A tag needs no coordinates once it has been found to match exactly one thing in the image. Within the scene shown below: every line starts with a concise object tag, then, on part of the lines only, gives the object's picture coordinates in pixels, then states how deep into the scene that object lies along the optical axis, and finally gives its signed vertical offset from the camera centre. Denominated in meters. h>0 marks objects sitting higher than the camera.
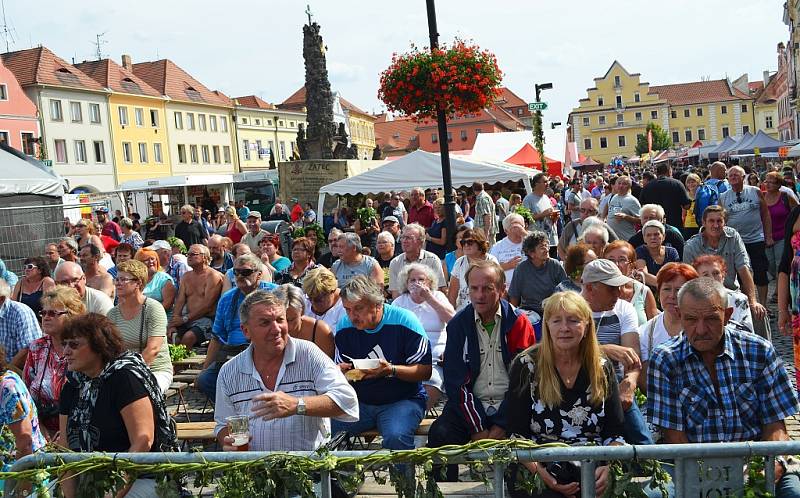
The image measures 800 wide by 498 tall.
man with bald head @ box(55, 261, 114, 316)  7.36 -0.56
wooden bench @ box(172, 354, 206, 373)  8.30 -1.53
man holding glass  4.20 -0.93
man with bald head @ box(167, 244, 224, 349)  9.05 -0.93
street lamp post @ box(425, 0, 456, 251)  11.09 +0.23
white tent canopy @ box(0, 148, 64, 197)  16.55 +1.12
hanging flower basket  11.61 +1.75
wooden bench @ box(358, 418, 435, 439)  5.46 -1.59
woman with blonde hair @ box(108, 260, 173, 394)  6.44 -0.83
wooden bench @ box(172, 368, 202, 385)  7.90 -1.60
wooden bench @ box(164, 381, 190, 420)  7.35 -1.60
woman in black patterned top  3.93 -1.00
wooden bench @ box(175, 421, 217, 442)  5.68 -1.57
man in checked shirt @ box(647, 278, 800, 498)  3.72 -0.98
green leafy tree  112.62 +5.90
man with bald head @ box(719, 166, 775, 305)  10.02 -0.55
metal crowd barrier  2.77 -0.99
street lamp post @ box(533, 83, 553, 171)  23.72 +1.73
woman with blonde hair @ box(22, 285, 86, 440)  5.60 -0.95
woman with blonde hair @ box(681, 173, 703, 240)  12.07 -0.69
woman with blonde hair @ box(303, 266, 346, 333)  6.79 -0.76
